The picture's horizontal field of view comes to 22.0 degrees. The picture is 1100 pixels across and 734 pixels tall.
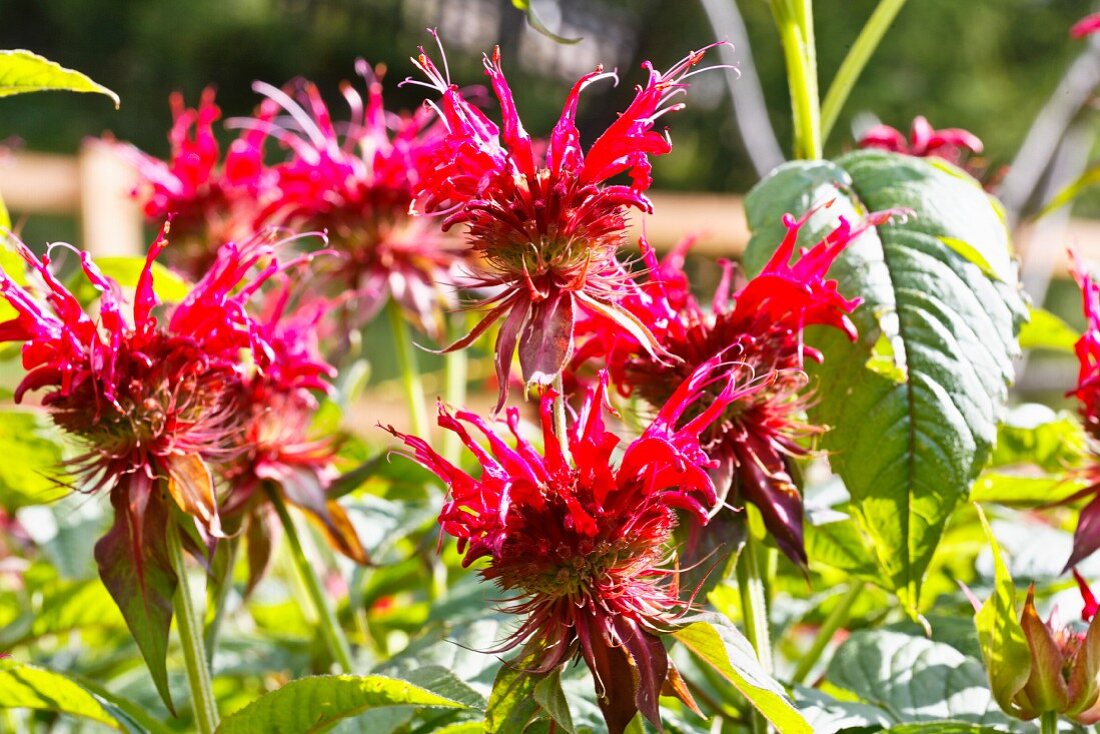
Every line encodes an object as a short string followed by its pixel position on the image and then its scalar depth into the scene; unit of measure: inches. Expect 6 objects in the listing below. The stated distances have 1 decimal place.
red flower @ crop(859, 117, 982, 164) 28.6
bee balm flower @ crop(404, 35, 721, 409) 22.8
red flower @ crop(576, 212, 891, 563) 23.8
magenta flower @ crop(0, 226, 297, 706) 23.8
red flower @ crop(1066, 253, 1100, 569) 24.4
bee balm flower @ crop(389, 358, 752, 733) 22.3
